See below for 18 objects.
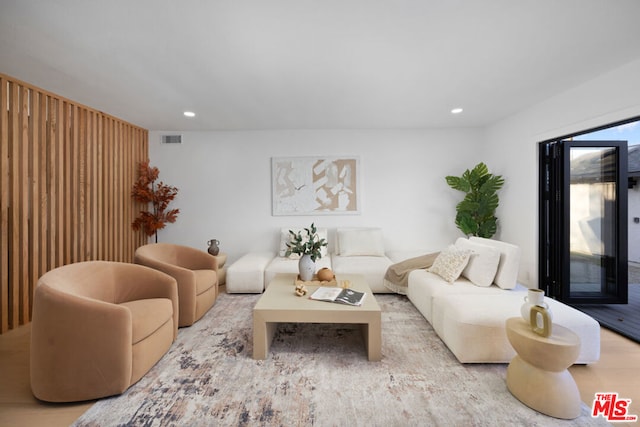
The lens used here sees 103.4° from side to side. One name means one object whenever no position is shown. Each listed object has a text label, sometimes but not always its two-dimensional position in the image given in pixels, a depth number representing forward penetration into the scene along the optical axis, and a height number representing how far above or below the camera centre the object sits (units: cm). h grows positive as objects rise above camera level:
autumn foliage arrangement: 401 +23
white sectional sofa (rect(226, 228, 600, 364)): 188 -75
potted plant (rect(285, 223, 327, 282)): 262 -47
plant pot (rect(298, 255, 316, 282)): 264 -58
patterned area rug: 146 -117
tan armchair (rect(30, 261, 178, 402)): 153 -83
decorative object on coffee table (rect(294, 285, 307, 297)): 226 -70
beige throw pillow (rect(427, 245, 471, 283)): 266 -55
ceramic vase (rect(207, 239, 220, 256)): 384 -54
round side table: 145 -96
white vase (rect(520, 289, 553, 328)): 160 -58
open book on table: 211 -72
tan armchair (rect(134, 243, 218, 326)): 251 -67
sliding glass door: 293 -9
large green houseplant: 378 +17
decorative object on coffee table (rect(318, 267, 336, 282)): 262 -65
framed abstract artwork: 432 +49
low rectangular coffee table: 195 -81
